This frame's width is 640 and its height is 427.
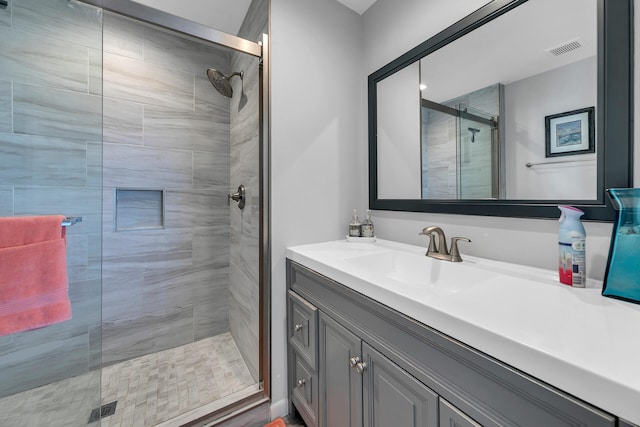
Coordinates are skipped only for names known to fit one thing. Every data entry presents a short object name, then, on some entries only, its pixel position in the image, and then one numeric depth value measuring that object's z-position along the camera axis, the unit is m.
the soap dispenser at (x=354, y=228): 1.50
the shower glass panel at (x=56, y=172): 0.95
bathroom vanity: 0.43
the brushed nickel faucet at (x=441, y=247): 1.07
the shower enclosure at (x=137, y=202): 0.99
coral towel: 0.88
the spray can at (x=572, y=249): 0.74
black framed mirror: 0.76
